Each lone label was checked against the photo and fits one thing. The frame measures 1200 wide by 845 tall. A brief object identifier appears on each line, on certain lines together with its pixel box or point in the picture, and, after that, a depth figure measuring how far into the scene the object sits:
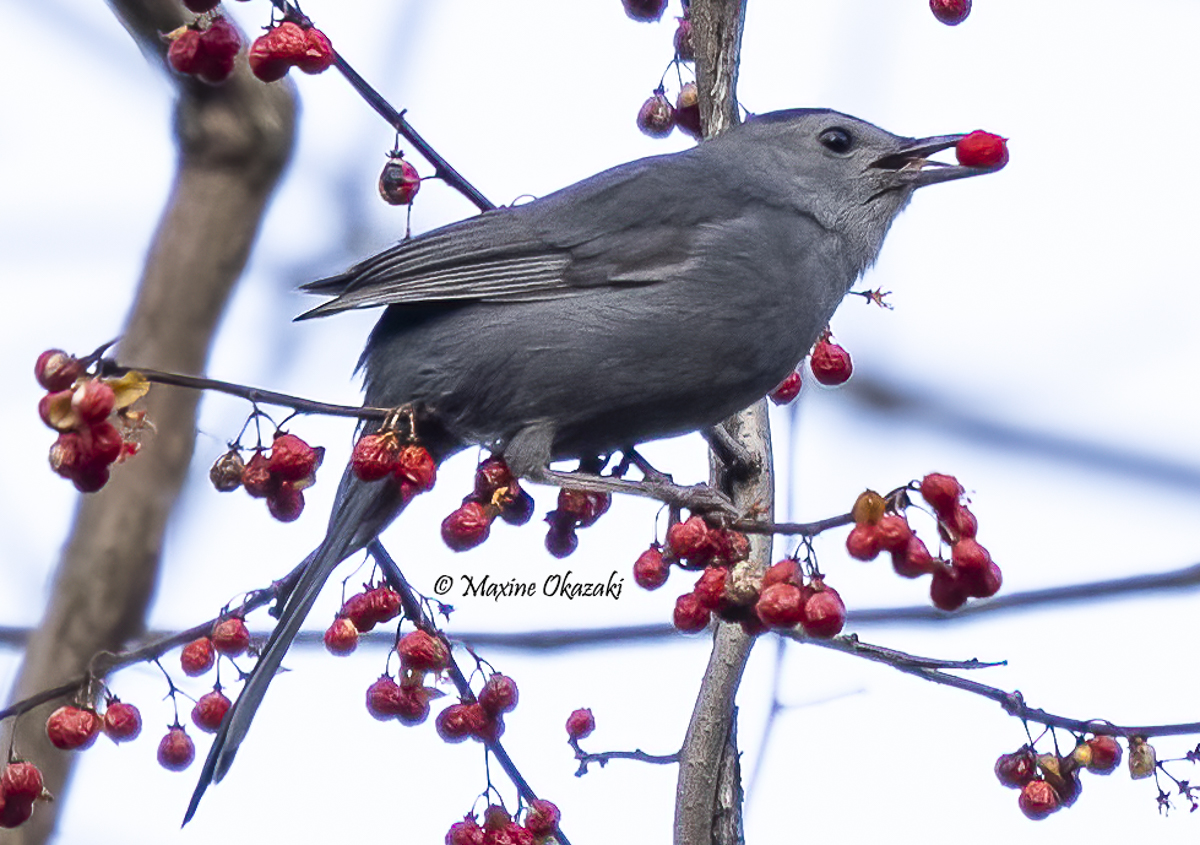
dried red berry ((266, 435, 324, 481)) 6.67
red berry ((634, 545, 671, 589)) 7.16
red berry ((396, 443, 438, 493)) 7.14
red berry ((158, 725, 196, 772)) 7.84
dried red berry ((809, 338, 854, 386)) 8.80
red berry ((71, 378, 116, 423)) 5.39
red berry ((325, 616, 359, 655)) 7.54
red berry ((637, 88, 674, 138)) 8.88
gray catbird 8.51
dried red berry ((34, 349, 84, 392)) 5.45
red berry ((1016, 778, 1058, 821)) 6.90
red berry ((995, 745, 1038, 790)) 7.04
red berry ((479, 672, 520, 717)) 7.58
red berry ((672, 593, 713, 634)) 6.84
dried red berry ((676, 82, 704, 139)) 8.82
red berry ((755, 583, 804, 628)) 6.00
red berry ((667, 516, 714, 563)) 6.78
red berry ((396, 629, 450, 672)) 7.41
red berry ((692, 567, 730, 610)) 6.58
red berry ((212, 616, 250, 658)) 7.41
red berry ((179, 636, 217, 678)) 7.56
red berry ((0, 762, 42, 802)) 6.91
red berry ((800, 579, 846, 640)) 5.96
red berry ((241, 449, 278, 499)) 6.73
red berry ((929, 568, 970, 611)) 5.89
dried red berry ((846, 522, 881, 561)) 5.77
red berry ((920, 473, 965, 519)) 5.57
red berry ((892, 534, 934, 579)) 5.87
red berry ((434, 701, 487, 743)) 7.54
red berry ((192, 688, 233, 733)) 7.79
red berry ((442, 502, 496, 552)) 7.48
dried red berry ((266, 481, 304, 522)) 6.82
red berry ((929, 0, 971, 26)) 8.08
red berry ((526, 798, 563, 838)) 7.17
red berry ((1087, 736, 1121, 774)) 6.81
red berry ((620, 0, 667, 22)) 8.73
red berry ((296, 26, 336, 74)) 6.73
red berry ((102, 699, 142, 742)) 7.19
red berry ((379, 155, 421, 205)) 8.12
